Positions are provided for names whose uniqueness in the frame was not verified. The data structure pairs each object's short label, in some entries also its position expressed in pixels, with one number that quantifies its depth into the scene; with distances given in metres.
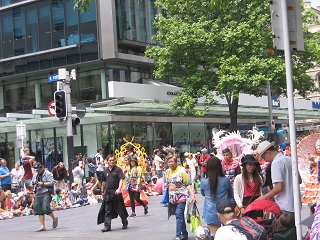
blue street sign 22.33
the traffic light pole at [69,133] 20.62
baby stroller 5.74
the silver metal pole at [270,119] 38.29
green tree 32.53
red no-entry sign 22.83
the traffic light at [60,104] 20.38
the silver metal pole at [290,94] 5.68
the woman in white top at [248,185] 8.84
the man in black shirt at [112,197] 13.39
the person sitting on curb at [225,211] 6.48
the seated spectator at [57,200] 20.39
